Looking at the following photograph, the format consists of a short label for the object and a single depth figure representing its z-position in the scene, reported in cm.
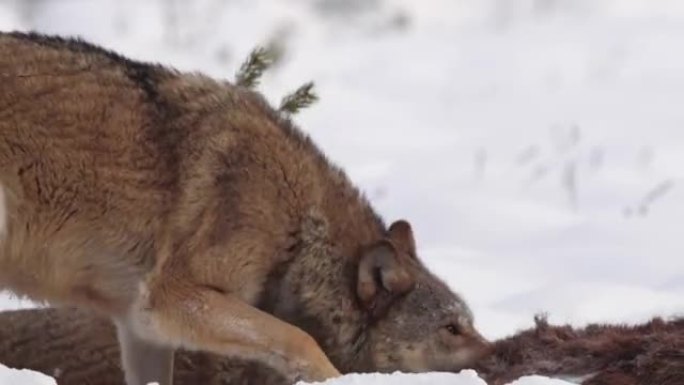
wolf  1486
